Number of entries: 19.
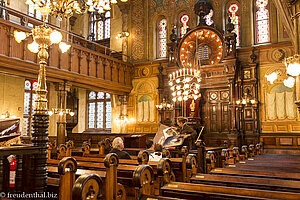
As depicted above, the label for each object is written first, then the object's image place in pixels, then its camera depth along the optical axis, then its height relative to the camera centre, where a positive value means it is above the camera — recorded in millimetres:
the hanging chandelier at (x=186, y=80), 9155 +1383
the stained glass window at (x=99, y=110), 18500 +790
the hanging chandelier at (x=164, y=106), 14094 +801
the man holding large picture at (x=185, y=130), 6512 -218
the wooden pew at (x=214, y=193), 2659 -745
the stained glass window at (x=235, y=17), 14203 +5491
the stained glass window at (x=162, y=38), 16173 +4989
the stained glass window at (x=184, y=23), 15477 +5665
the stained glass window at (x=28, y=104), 15922 +1078
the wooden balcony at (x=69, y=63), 10039 +2669
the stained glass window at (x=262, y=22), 13492 +4971
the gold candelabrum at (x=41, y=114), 3334 +102
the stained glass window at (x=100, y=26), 19234 +6925
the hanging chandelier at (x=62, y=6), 5840 +2638
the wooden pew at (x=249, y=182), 3177 -777
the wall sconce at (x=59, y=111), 11805 +466
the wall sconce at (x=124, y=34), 16641 +5376
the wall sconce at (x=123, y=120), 16052 +86
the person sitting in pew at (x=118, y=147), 5316 -506
